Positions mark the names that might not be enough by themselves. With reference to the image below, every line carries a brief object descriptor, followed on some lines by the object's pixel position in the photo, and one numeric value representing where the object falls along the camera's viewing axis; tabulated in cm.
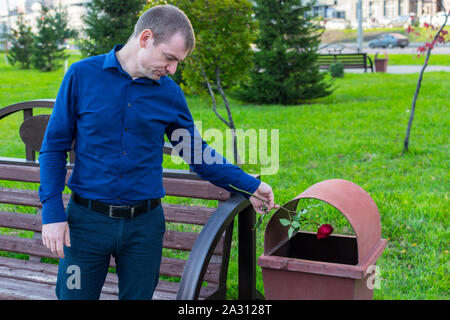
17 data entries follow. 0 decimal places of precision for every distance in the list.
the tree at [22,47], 3001
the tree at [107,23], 1638
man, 206
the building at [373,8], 6438
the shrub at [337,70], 1956
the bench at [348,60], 2253
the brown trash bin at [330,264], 218
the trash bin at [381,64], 2091
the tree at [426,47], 744
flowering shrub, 798
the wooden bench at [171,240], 227
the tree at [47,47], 2825
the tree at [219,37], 696
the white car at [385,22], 5850
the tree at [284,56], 1309
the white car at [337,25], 6062
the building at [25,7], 5111
